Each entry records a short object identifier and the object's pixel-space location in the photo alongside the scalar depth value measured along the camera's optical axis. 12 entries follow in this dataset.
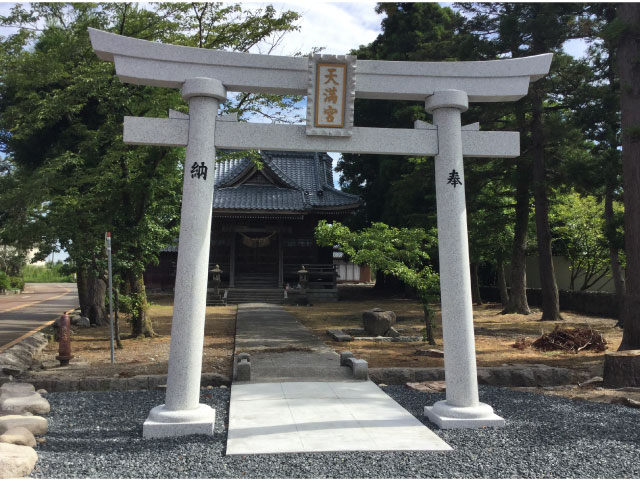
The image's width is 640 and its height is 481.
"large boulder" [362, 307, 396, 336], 12.45
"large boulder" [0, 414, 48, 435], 5.02
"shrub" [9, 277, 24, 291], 33.47
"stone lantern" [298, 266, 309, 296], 22.62
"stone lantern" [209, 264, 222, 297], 22.23
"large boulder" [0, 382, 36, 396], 6.20
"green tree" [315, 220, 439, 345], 10.30
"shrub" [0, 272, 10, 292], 31.50
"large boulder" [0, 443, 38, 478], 3.81
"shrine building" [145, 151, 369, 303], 23.47
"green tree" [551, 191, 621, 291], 19.48
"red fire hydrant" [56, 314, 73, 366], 8.38
